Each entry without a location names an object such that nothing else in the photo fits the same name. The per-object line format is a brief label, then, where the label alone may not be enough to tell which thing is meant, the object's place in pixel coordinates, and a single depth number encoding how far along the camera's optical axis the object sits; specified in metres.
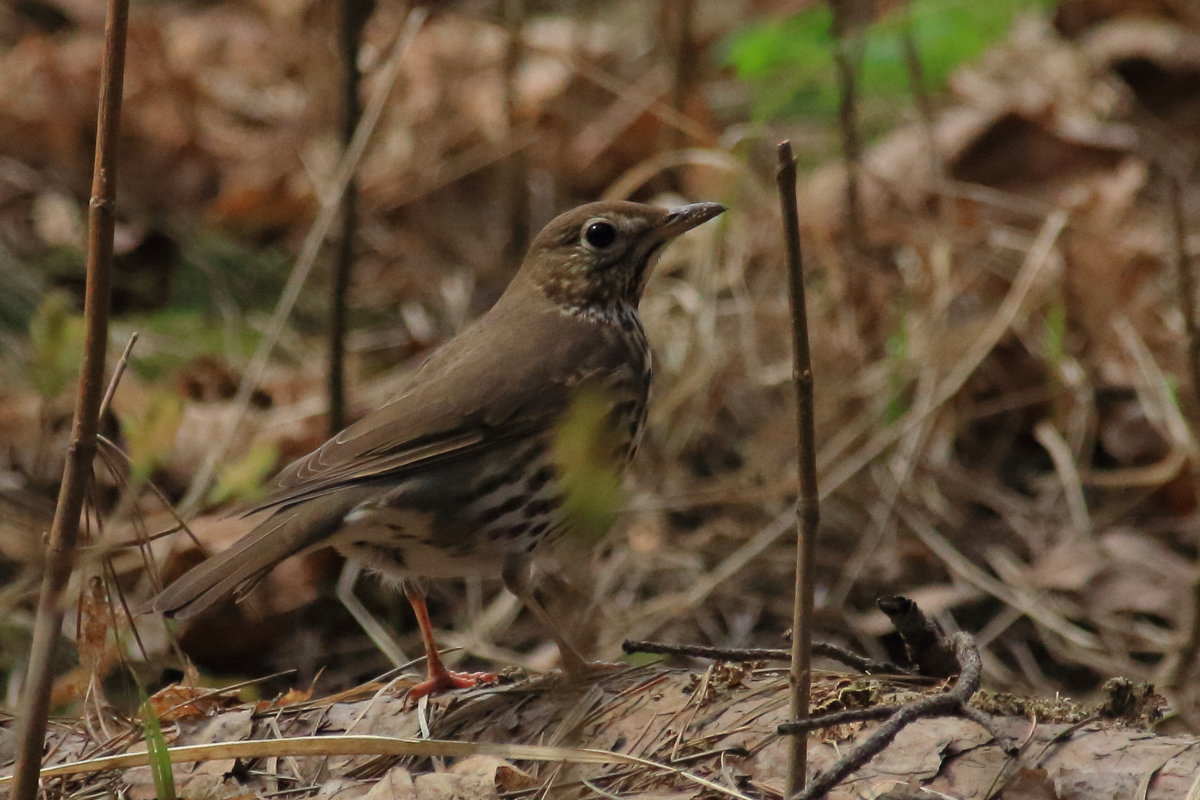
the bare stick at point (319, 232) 9.62
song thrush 6.68
